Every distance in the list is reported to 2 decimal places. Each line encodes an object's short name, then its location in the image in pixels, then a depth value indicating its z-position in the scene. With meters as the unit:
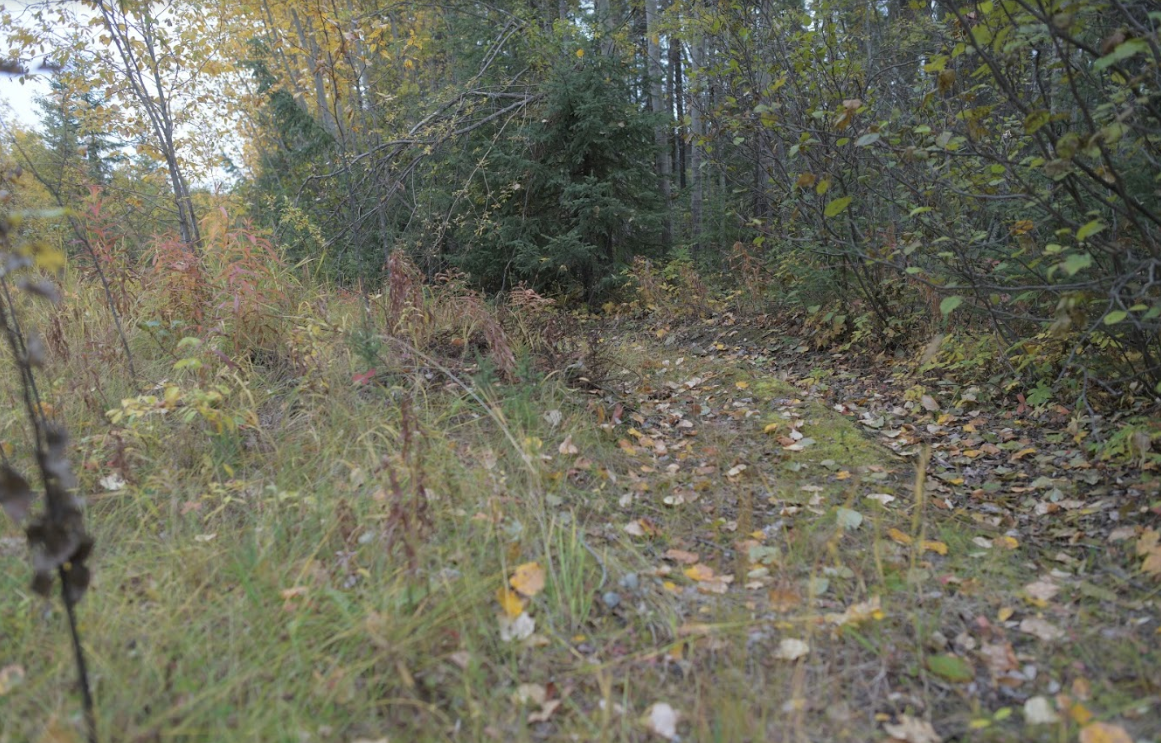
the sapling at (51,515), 1.51
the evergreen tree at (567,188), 7.59
